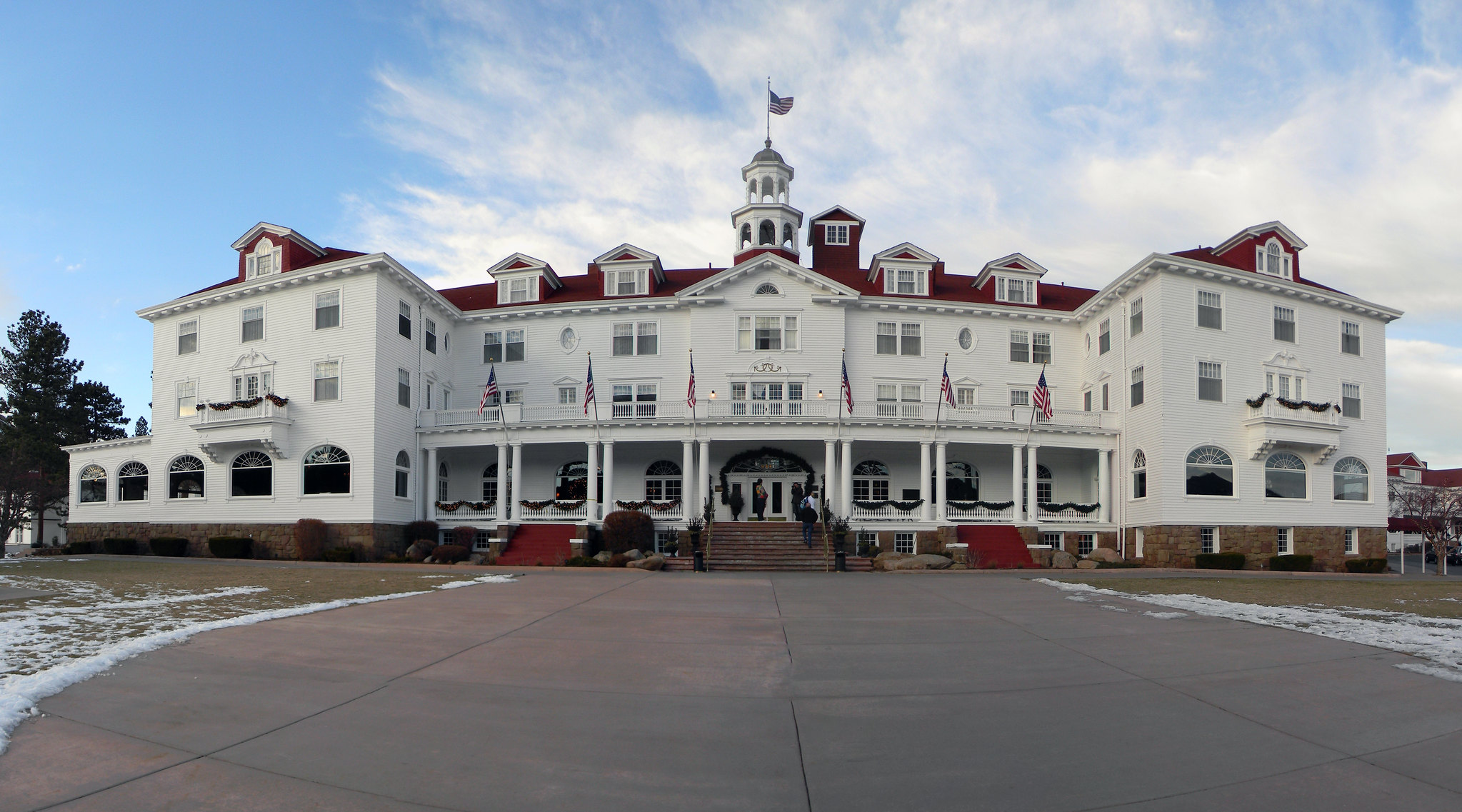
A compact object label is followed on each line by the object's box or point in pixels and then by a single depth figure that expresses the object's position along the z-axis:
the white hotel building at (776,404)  35.59
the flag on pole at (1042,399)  34.59
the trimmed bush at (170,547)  36.66
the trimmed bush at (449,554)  33.34
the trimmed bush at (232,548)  35.34
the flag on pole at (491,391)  35.84
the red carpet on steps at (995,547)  33.16
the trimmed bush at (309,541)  34.06
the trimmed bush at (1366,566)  34.59
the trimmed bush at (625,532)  33.44
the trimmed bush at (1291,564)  34.19
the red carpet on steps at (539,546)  33.62
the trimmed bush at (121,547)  38.00
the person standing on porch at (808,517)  32.94
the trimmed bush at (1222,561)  33.47
